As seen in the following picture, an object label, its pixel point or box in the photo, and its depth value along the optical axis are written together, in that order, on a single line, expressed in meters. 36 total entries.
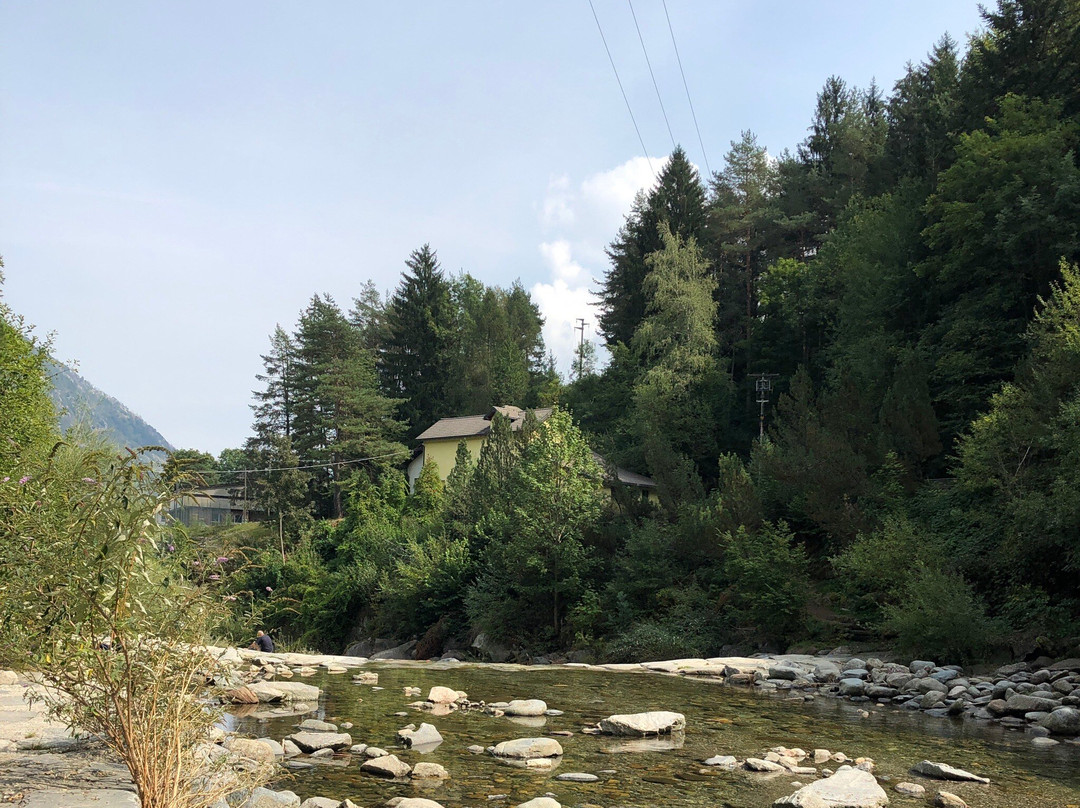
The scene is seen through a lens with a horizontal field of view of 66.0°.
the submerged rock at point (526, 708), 13.80
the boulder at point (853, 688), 16.69
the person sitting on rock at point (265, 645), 22.61
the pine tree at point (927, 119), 36.78
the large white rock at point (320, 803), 7.66
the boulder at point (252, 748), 8.74
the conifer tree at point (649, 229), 51.44
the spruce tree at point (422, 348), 66.31
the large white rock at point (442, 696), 14.83
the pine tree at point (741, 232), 50.31
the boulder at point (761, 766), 9.99
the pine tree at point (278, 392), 67.94
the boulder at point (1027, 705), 13.86
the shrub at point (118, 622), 5.58
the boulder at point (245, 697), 14.34
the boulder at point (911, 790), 8.91
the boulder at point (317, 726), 11.70
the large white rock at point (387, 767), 9.50
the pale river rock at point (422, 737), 11.26
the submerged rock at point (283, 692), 14.83
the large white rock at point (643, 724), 12.12
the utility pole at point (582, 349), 79.75
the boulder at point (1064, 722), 12.73
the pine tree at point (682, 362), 42.34
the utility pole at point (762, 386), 36.22
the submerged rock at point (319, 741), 10.62
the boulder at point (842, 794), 8.13
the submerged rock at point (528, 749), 10.52
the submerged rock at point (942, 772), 9.67
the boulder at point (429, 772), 9.51
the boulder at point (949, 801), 8.47
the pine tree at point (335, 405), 58.84
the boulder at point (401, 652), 31.19
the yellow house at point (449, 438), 51.28
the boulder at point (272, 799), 7.17
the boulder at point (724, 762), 10.13
